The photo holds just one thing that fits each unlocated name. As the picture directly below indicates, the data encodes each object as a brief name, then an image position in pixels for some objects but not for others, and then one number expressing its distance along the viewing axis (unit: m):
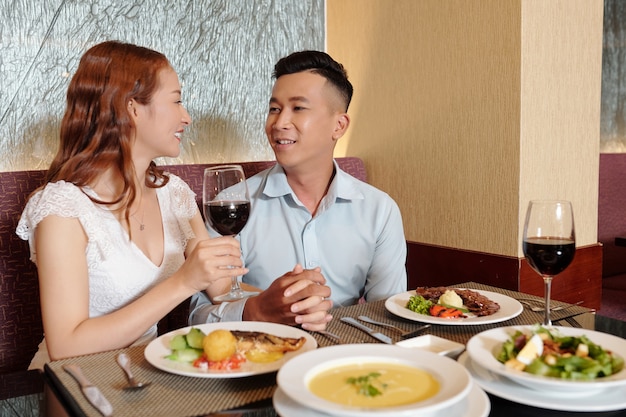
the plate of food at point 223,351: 1.01
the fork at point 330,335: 1.21
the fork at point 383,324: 1.26
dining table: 0.89
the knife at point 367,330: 1.20
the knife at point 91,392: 0.89
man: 2.08
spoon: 0.97
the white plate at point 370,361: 0.76
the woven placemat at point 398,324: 1.22
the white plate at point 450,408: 0.81
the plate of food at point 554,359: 0.88
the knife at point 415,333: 1.23
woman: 1.42
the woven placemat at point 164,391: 0.90
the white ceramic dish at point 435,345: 1.08
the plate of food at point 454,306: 1.29
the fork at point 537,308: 1.42
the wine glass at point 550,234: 1.15
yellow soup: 0.82
